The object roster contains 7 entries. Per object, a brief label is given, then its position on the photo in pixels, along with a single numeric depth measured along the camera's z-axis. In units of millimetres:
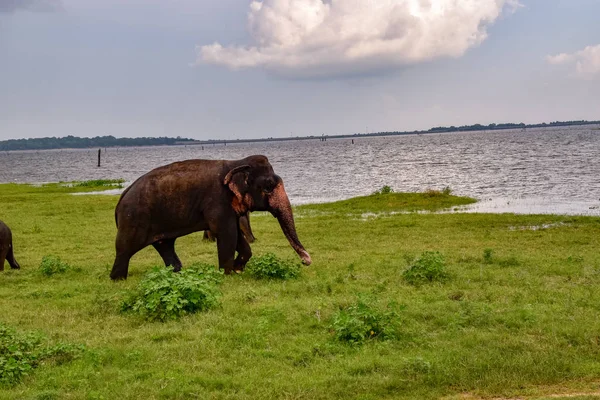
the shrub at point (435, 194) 35075
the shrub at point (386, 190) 37084
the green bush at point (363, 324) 8953
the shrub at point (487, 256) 15079
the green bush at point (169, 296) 10398
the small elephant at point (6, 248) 15719
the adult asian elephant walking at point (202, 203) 13586
